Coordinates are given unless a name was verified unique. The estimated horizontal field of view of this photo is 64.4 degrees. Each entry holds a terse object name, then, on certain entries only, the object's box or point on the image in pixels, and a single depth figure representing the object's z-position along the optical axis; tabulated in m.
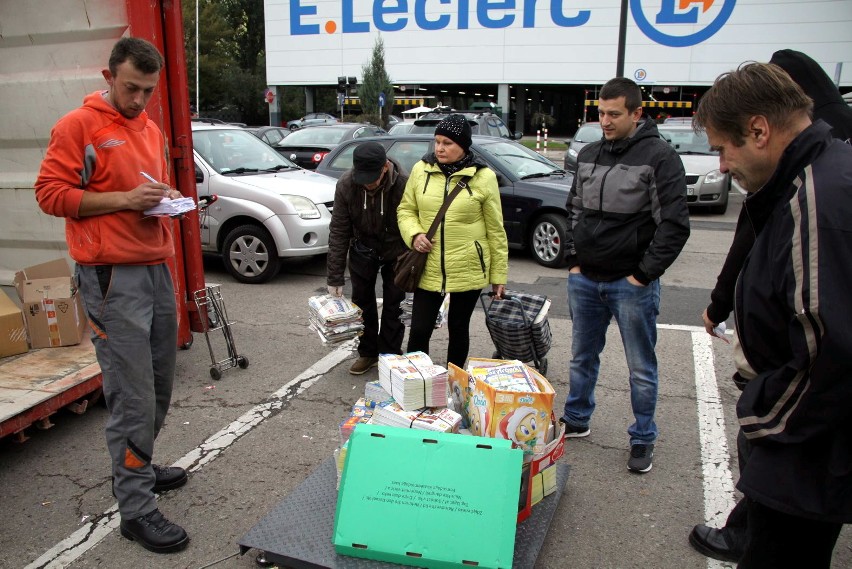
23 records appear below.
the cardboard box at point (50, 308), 4.58
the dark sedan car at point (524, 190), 8.68
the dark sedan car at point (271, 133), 19.48
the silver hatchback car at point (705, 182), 13.11
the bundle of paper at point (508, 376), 3.25
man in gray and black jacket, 3.28
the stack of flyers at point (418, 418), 3.13
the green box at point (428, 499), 2.65
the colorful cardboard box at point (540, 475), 3.02
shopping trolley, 4.73
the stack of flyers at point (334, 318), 4.76
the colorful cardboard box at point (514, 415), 3.12
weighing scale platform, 2.75
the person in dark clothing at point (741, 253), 2.17
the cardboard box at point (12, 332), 4.51
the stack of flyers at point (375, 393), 3.59
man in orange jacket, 2.82
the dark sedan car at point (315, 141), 14.43
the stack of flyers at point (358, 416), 3.32
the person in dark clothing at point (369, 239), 4.66
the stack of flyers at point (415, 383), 3.25
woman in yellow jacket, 4.00
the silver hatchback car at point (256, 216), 7.71
